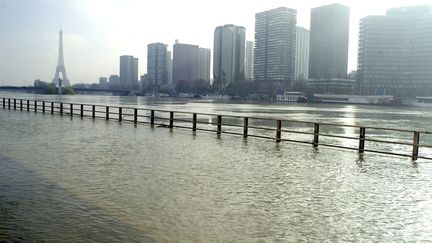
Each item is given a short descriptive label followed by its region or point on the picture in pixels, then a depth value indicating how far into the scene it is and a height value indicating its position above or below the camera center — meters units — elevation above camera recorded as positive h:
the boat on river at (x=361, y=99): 176.77 -2.39
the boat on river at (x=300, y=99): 196.38 -3.06
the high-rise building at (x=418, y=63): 189.09 +13.77
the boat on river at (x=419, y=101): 171.50 -2.52
